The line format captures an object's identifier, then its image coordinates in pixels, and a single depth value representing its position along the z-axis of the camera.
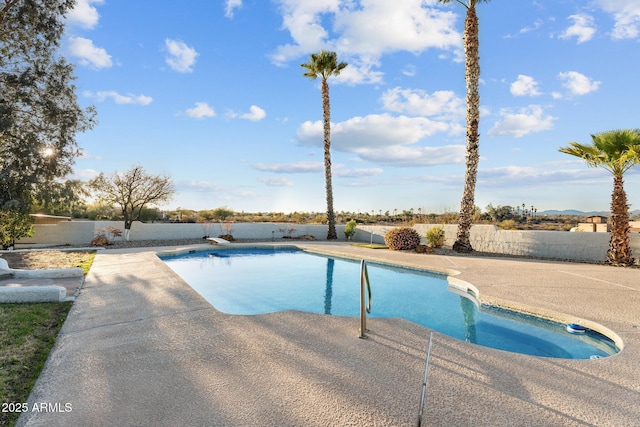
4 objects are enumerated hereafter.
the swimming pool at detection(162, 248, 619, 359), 4.68
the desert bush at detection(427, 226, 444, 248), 14.07
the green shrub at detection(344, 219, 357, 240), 18.89
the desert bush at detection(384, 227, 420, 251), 14.24
